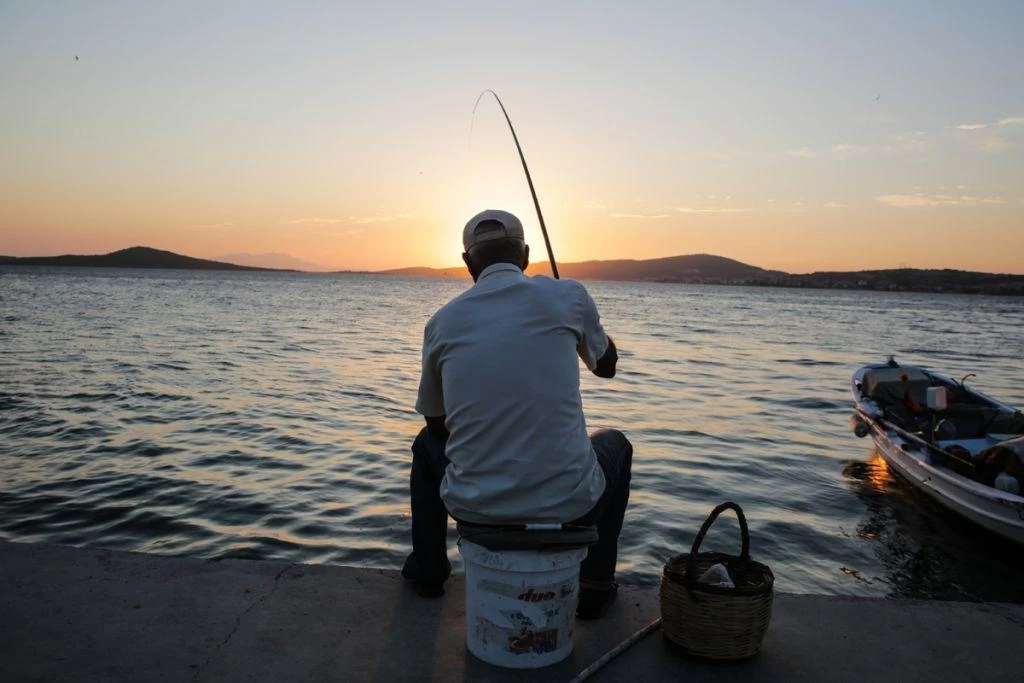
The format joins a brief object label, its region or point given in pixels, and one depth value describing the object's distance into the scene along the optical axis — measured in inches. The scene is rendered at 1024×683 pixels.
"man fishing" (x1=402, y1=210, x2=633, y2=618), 122.3
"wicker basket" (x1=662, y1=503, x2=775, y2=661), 127.9
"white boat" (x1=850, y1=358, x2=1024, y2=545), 279.1
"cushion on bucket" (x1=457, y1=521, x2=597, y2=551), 119.3
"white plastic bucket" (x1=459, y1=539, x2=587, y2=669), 122.0
